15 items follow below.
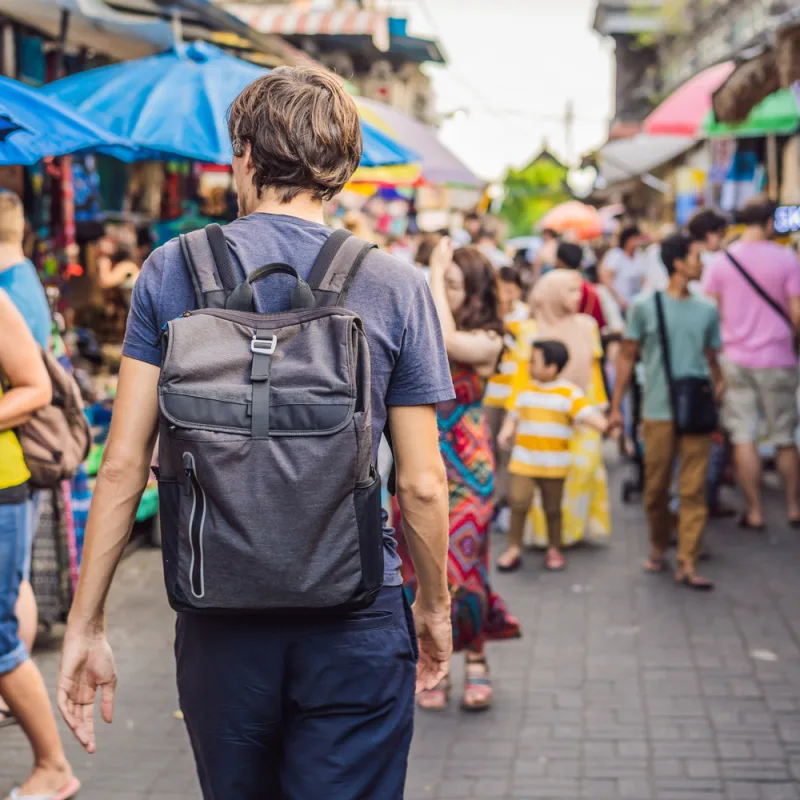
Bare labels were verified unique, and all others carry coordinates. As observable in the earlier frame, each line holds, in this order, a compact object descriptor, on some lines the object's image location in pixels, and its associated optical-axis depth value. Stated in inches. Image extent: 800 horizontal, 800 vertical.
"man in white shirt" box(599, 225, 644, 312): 546.3
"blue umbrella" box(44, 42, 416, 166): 247.0
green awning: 393.4
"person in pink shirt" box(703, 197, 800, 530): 341.7
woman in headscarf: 336.8
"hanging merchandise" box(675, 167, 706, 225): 729.6
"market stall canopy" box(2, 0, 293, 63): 291.6
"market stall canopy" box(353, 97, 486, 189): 407.5
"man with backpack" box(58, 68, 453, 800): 87.9
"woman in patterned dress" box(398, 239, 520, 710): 212.7
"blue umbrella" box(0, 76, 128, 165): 158.4
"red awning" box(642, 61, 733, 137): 429.1
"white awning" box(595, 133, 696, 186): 692.7
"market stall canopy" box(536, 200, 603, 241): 807.7
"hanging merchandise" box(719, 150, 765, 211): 543.8
